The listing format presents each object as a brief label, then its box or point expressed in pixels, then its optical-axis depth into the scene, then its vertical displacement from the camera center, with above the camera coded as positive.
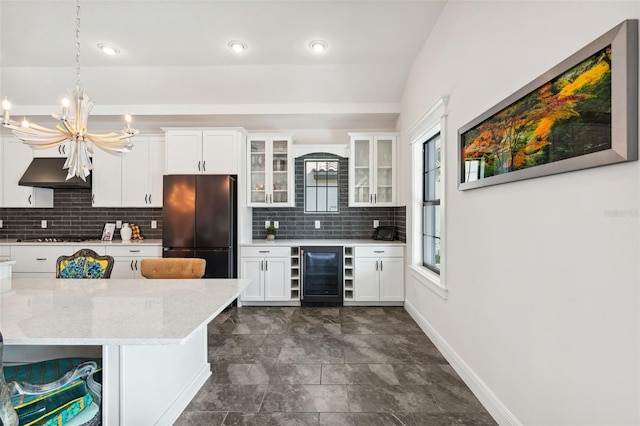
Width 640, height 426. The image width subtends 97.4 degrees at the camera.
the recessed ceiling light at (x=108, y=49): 3.12 +1.87
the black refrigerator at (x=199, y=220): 3.71 -0.08
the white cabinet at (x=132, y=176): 4.09 +0.55
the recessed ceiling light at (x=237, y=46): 3.11 +1.89
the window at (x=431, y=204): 3.06 +0.12
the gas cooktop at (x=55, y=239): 3.89 -0.38
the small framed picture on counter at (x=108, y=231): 4.26 -0.26
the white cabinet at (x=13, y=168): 4.07 +0.66
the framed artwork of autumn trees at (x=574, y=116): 0.96 +0.43
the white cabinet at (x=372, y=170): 4.19 +0.67
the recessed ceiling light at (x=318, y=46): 3.11 +1.90
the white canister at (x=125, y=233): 4.20 -0.29
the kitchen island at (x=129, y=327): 1.19 -0.50
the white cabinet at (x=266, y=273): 3.93 -0.83
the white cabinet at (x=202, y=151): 3.88 +0.87
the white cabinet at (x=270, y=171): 4.21 +0.64
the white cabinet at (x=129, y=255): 3.81 -0.56
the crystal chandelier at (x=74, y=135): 2.11 +0.61
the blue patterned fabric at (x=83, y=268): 2.43 -0.47
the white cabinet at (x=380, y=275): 3.90 -0.85
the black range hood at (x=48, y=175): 3.90 +0.54
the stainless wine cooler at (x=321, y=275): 3.94 -0.86
